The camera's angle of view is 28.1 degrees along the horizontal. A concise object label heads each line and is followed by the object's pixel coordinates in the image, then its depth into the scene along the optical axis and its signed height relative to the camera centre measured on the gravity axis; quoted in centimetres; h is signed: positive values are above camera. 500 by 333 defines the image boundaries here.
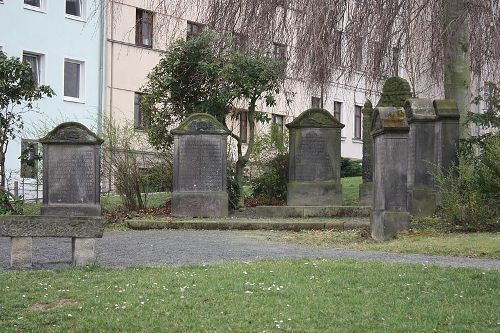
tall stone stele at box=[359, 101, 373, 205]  2573 +88
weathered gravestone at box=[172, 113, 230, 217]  2280 +57
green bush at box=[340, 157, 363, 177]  4365 +109
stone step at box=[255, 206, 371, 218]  2245 -40
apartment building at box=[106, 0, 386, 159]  4147 +557
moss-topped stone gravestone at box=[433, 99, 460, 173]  2041 +123
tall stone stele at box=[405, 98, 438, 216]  2031 +73
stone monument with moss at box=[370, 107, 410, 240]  1675 +28
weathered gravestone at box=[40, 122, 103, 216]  2158 +42
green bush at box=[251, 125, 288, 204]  2586 +74
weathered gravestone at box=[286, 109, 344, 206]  2412 +82
